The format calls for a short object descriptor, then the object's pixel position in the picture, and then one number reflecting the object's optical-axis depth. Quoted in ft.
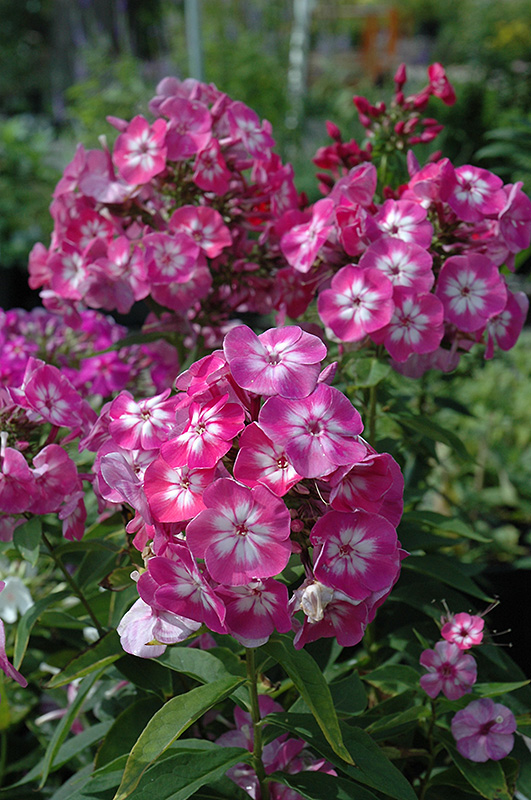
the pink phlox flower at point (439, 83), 2.10
